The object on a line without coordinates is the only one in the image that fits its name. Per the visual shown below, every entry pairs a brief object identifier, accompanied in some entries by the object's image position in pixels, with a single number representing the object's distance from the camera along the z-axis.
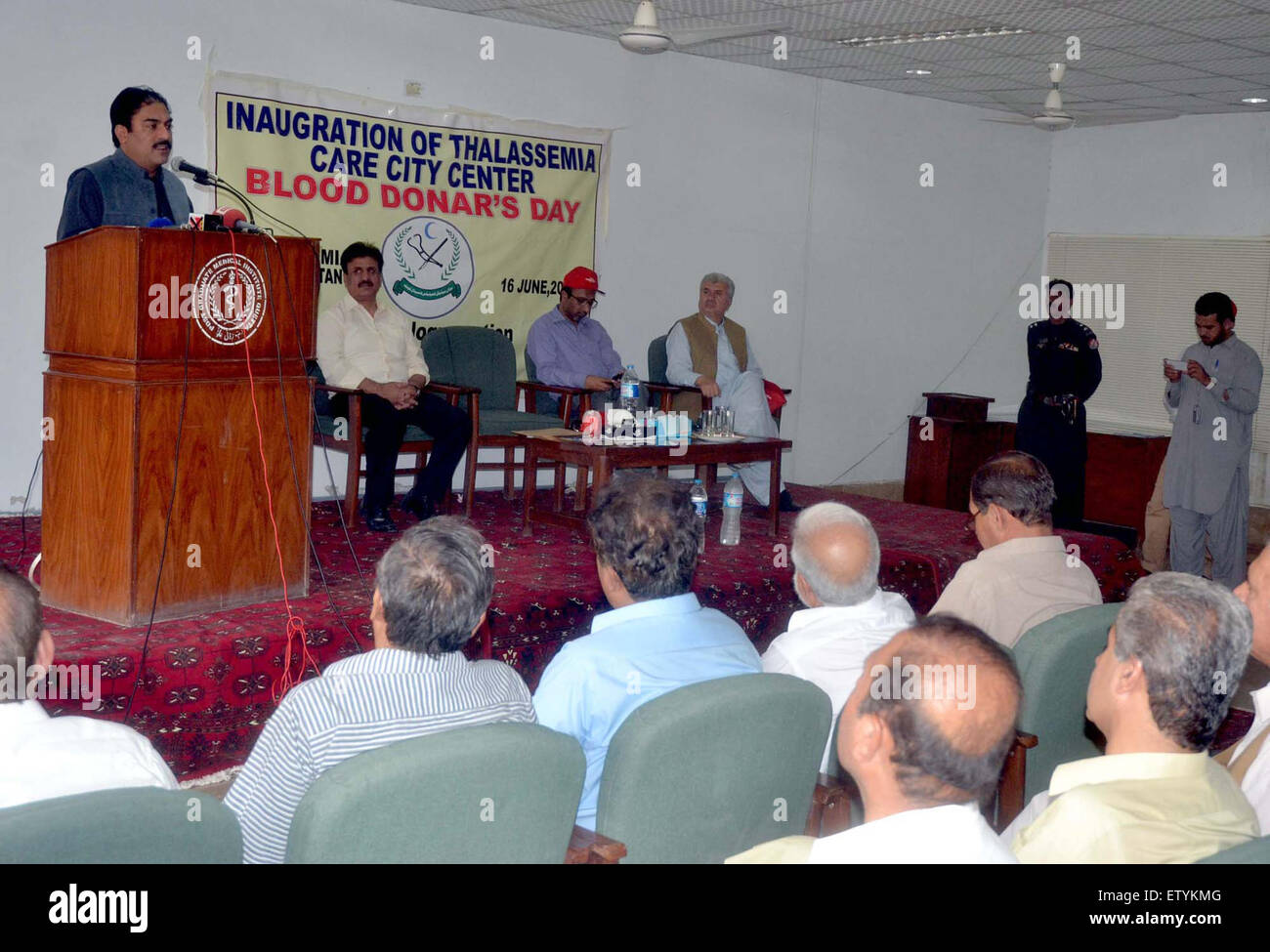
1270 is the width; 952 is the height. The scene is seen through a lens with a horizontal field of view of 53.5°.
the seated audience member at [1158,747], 1.59
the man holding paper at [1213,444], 6.20
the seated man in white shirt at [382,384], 5.03
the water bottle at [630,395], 5.66
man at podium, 3.92
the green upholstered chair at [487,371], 5.76
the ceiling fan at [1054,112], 6.54
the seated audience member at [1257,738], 2.00
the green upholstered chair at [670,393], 6.11
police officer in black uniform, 6.80
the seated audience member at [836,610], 2.49
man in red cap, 6.06
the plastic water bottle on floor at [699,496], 4.81
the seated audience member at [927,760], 1.41
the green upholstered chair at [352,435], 4.98
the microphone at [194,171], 3.20
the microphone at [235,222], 3.37
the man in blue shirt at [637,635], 2.18
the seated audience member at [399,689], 1.82
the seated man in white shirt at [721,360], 6.23
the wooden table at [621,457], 4.89
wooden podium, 3.27
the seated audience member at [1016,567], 3.09
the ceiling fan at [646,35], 4.94
